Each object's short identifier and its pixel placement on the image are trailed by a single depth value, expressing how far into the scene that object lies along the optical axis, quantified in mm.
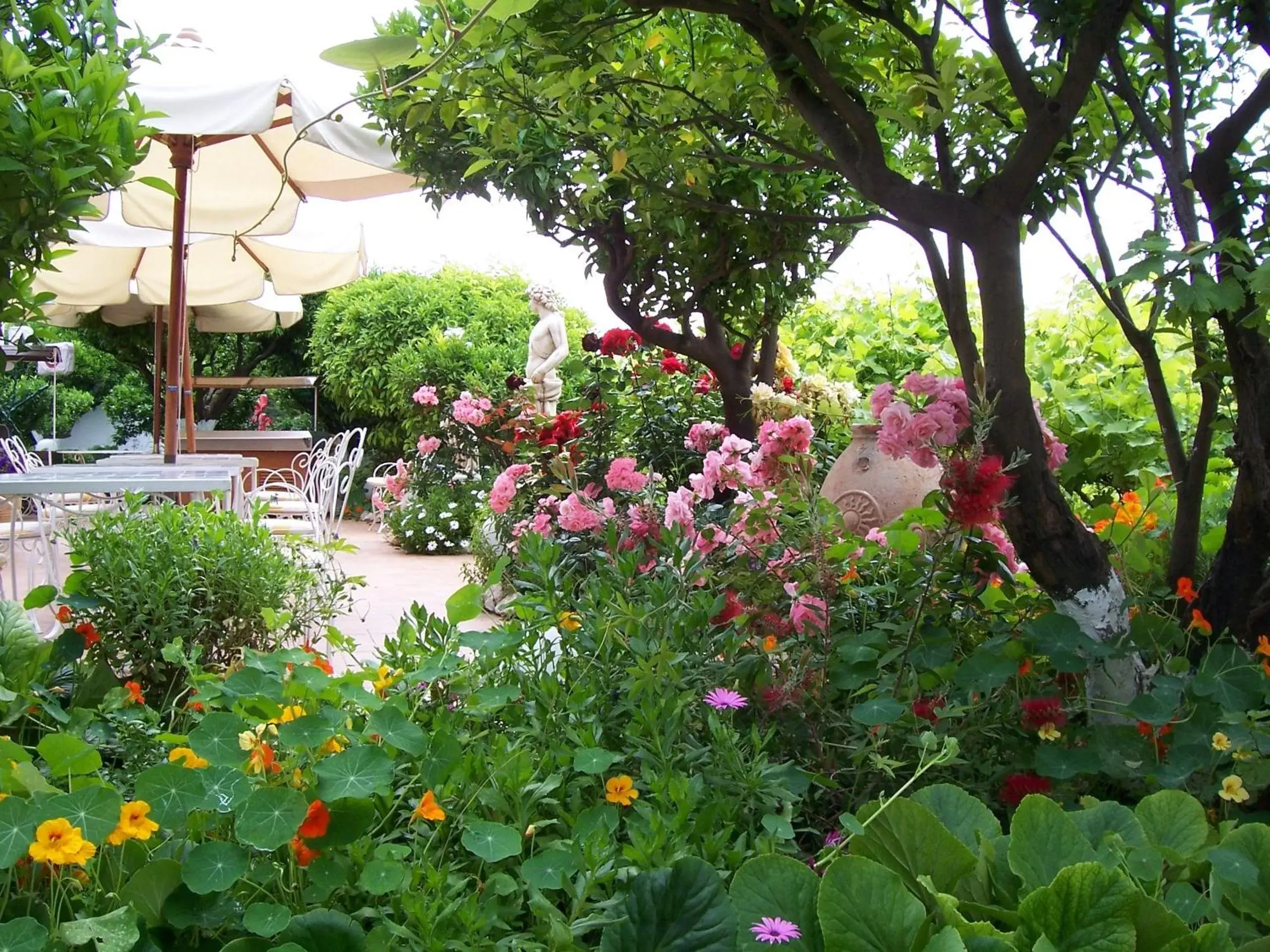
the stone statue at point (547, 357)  7598
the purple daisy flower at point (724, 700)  1404
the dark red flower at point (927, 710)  1591
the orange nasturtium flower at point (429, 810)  1114
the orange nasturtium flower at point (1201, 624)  1755
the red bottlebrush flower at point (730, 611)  1843
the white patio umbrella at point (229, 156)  3855
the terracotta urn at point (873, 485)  3383
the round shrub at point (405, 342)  9945
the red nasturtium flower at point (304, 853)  1126
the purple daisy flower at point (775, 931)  907
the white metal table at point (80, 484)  3258
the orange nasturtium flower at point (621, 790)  1215
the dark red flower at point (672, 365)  4914
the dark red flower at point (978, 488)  1573
